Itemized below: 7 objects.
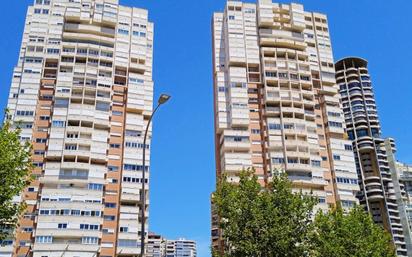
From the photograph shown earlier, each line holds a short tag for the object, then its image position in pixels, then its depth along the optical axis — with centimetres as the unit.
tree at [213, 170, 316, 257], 3419
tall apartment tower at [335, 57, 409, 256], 11544
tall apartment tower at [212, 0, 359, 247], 7256
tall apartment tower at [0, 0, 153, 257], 6266
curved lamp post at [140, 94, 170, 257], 1845
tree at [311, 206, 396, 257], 3953
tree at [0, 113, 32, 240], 2409
